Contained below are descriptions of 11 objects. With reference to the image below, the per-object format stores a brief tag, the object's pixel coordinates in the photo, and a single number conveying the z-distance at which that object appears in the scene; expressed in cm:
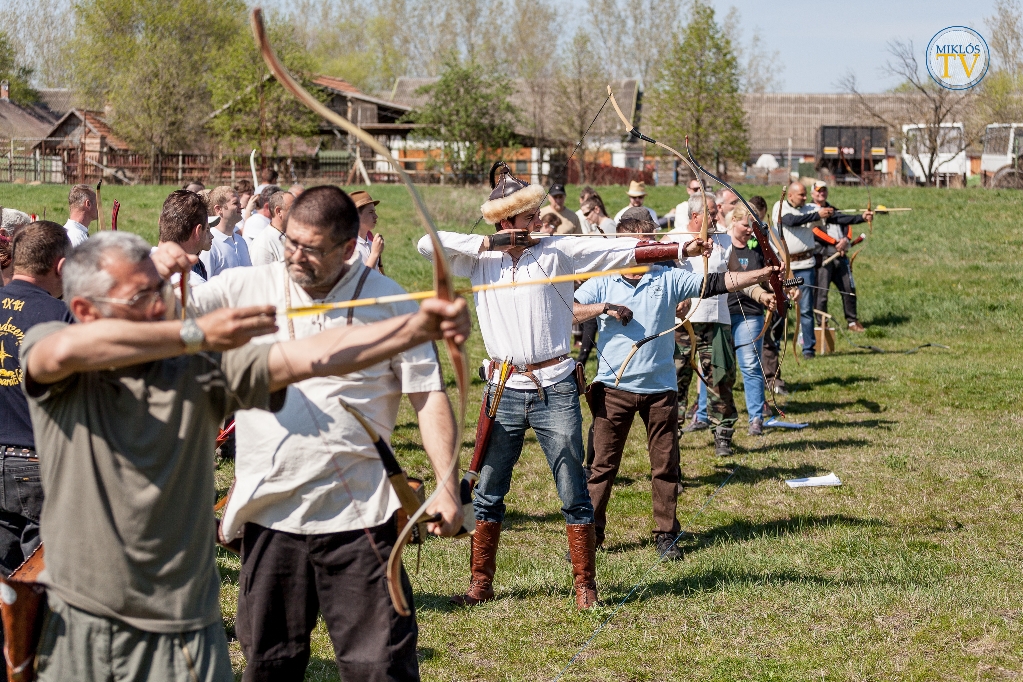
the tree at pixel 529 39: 6643
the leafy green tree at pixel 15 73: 7000
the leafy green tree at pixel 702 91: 3709
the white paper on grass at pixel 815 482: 800
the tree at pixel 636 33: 6594
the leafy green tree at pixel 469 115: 3794
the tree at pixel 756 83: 7100
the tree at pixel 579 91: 4706
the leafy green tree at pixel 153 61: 4131
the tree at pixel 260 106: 3894
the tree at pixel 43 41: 7038
